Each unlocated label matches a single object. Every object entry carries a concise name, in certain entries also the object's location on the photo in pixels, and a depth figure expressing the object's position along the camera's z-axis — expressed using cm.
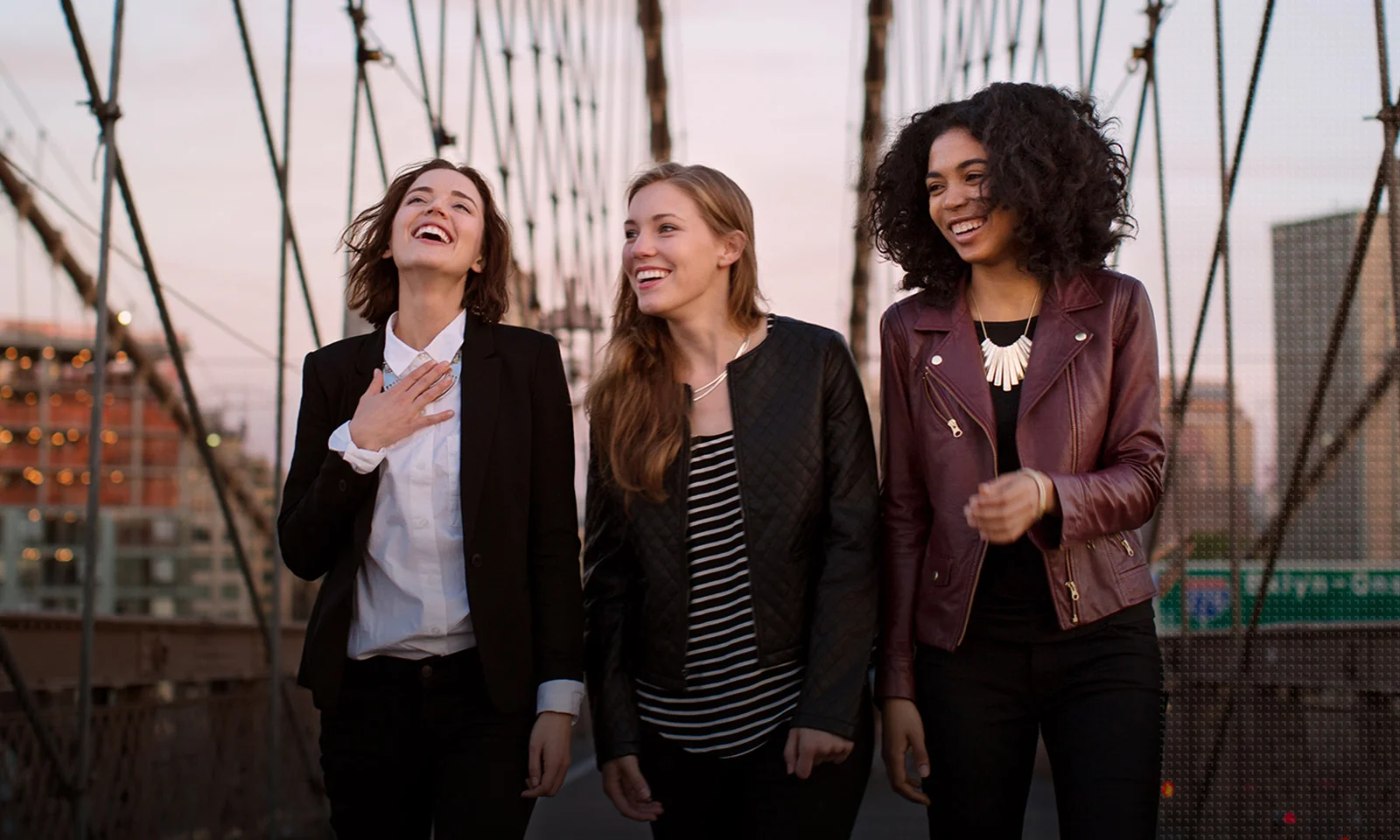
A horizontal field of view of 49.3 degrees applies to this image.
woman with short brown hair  221
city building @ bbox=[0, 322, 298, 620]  4328
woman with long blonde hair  225
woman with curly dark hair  209
